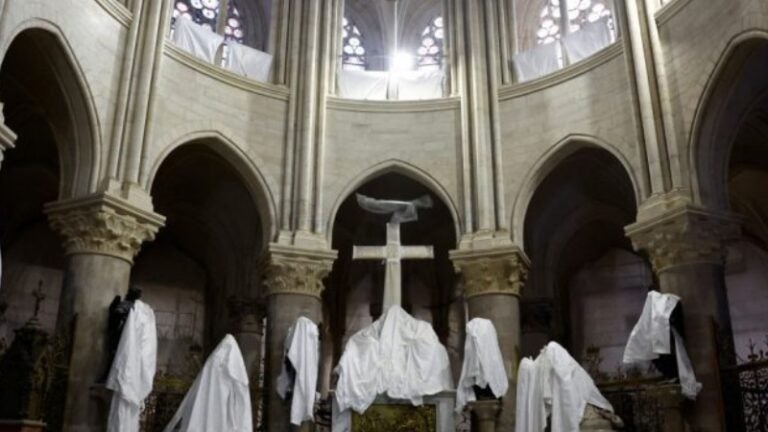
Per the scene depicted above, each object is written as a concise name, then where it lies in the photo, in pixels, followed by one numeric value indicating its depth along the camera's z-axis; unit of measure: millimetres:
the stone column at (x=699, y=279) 11523
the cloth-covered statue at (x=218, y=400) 10469
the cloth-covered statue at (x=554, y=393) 10125
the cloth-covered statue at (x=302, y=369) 13031
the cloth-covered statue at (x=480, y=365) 12367
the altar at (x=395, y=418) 12141
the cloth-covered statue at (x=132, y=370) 11391
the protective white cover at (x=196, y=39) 15945
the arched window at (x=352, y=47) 19781
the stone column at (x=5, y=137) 10156
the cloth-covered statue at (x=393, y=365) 12141
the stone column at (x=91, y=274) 11922
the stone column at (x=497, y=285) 14766
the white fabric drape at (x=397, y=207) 13969
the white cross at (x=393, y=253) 13461
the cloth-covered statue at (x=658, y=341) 11477
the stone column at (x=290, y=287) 14688
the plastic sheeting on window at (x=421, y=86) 17547
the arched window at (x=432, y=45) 19891
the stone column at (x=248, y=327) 17917
